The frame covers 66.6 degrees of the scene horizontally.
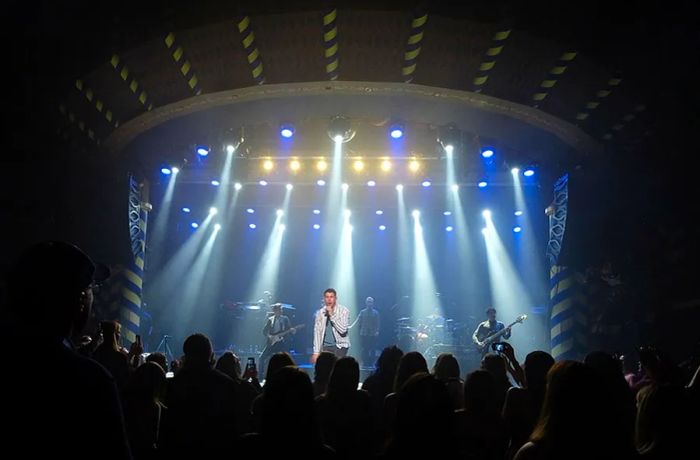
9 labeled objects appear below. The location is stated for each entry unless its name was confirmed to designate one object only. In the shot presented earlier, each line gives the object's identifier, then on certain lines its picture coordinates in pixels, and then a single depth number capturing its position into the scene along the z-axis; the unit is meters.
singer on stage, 10.37
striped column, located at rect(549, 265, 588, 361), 11.65
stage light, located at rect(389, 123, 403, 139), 11.44
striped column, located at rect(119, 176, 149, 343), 11.64
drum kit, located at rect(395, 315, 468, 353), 15.58
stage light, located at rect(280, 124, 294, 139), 11.40
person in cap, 1.42
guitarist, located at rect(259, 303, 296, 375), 13.28
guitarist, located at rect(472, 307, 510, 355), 12.90
